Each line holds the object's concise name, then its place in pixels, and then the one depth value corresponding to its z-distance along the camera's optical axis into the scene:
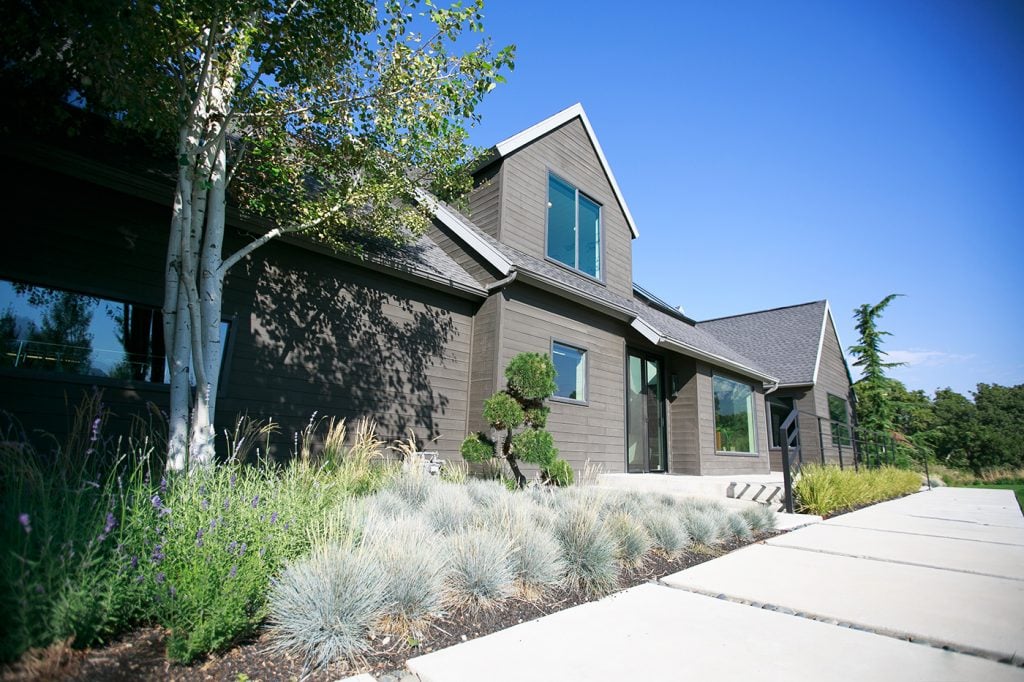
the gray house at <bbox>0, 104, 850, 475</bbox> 4.43
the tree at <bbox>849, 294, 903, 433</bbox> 20.36
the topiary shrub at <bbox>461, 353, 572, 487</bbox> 6.02
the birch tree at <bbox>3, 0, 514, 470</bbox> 3.64
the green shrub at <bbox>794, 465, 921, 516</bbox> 6.55
